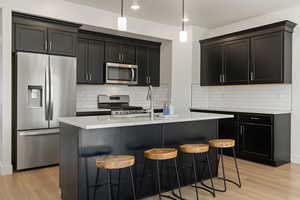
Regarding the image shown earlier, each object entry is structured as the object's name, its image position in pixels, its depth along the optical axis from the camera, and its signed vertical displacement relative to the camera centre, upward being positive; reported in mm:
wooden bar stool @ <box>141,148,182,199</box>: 2475 -593
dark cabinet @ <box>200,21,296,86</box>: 4246 +840
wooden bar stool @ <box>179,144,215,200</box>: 2807 -598
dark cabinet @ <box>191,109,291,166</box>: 4121 -695
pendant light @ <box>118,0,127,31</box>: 2805 +884
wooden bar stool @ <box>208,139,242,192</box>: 3107 -594
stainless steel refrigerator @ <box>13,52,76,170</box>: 3779 -90
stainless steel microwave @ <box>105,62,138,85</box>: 5199 +550
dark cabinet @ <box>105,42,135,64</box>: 5262 +1026
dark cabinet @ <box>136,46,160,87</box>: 5746 +815
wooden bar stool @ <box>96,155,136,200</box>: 2184 -594
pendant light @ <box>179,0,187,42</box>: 3162 +833
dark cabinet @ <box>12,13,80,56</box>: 3797 +1053
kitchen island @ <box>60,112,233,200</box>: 2408 -507
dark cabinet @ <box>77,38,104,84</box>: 4906 +764
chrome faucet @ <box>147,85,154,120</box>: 2961 -169
